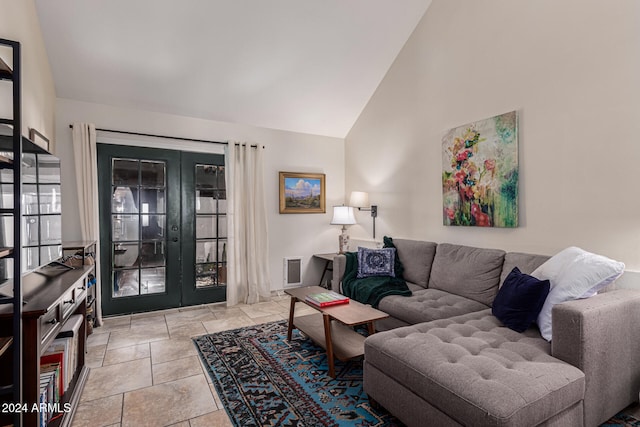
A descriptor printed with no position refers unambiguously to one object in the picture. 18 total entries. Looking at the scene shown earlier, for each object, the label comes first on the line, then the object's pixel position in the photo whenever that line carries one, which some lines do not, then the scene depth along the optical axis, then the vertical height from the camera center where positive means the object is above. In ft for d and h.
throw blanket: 10.33 -2.36
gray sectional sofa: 4.66 -2.48
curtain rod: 12.11 +3.09
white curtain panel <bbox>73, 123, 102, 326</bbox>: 11.41 +1.20
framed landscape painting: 15.47 +1.02
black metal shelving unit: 4.54 -0.51
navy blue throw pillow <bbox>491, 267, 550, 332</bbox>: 6.88 -1.91
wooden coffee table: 7.95 -3.28
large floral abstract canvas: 9.65 +1.20
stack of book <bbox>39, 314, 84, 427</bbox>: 5.74 -2.82
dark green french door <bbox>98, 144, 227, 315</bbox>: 12.37 -0.46
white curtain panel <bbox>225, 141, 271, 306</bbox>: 13.92 -0.52
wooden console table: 4.81 -1.76
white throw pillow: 6.39 -1.33
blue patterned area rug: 6.45 -3.86
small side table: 15.64 -2.40
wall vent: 15.66 -2.68
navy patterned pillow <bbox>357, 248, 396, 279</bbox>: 11.80 -1.76
